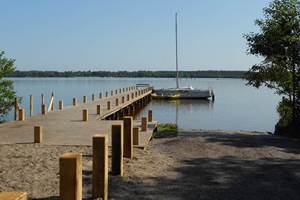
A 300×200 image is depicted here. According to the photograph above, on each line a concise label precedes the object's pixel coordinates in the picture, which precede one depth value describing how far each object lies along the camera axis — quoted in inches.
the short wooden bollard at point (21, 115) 921.1
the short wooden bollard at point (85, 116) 914.2
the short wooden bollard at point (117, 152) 392.0
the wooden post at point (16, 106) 957.1
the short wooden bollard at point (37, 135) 585.9
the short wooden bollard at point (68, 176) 248.4
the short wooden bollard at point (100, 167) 317.1
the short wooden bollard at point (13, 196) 132.4
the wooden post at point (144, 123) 714.5
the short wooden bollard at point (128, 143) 469.4
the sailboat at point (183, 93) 2751.0
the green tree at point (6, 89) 971.9
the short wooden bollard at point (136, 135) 573.3
